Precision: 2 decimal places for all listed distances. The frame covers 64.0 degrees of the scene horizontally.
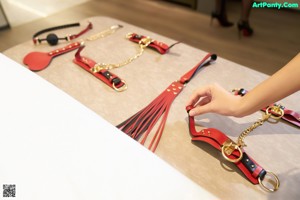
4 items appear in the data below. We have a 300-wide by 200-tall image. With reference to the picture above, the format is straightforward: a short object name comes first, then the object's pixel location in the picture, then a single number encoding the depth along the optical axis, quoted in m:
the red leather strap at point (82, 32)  1.05
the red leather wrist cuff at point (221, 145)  0.51
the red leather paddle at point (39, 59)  0.87
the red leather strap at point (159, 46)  0.92
